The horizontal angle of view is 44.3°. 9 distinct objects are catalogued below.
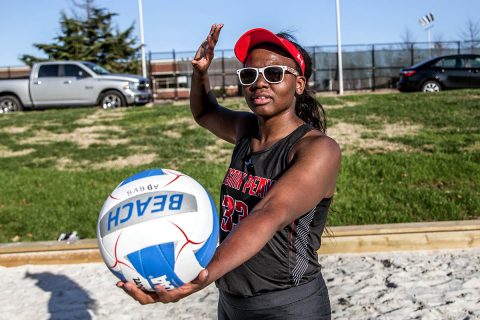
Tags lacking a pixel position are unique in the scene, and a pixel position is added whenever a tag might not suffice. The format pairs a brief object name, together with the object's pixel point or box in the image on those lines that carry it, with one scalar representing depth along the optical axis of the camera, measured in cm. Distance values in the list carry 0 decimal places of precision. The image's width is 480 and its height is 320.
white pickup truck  1639
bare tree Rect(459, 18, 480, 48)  2666
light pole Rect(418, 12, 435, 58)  4334
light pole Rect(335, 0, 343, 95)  2357
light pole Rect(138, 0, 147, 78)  2420
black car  1669
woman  208
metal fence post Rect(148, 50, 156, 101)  2352
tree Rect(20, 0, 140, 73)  3416
